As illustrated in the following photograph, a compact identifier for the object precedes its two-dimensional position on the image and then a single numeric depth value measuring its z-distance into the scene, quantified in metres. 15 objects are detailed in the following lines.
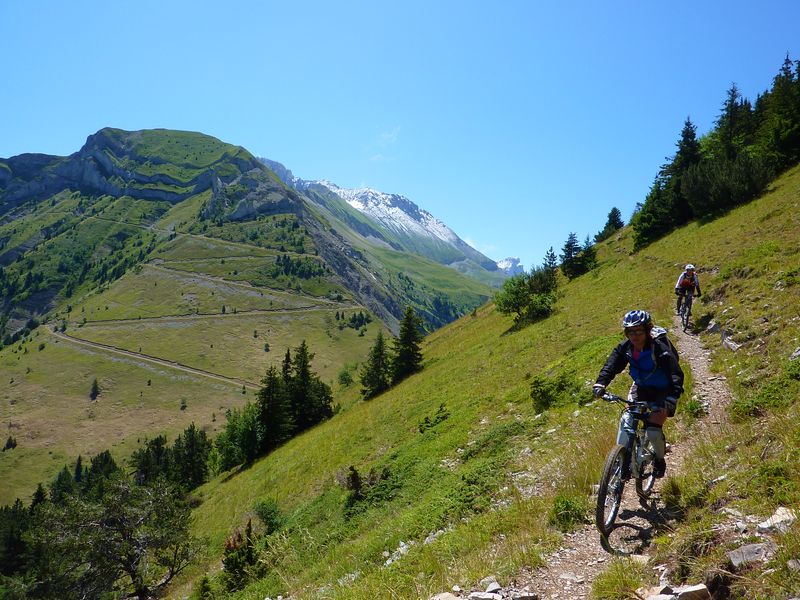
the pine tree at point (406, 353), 41.72
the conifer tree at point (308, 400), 45.91
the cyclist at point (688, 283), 17.16
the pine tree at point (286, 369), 49.67
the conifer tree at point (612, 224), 70.00
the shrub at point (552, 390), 14.21
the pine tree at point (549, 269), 38.38
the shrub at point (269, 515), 18.02
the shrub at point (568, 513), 6.60
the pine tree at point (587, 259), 45.15
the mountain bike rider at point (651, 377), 6.50
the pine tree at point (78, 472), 108.91
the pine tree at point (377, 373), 42.72
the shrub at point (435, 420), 19.44
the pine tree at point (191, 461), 69.25
